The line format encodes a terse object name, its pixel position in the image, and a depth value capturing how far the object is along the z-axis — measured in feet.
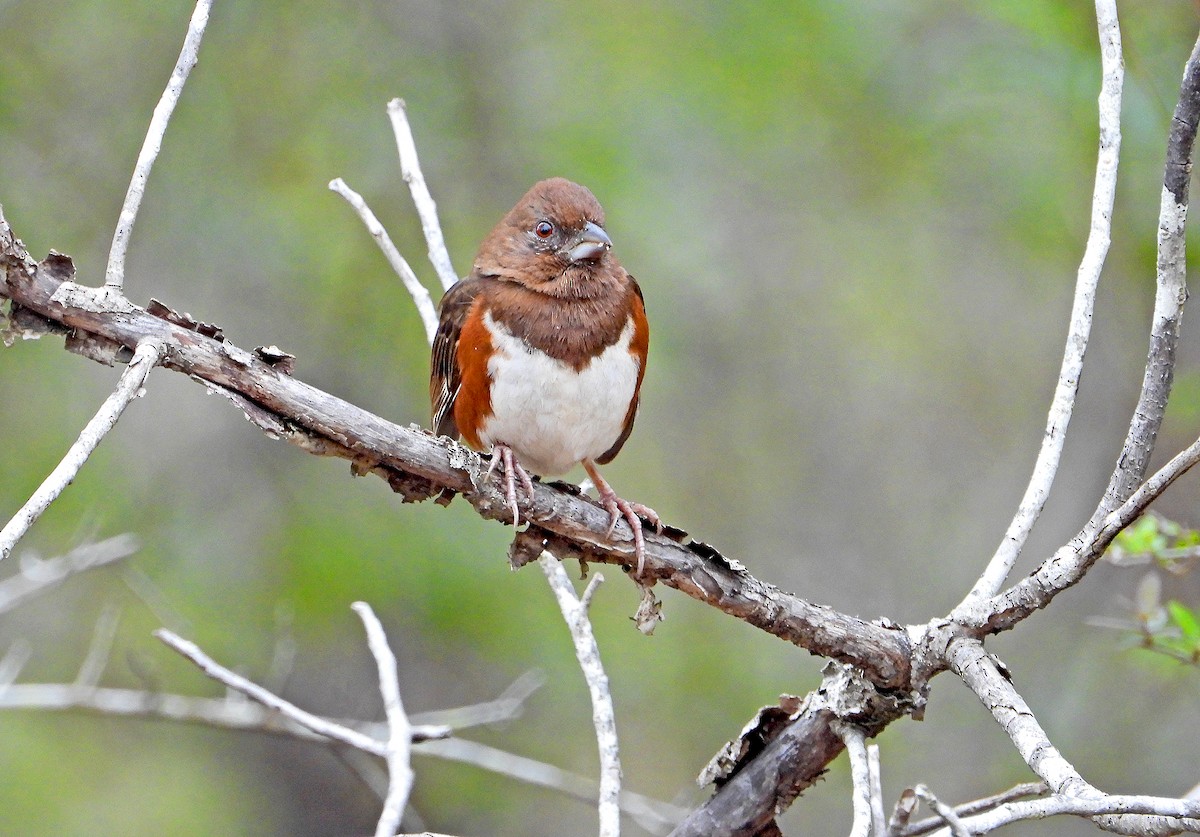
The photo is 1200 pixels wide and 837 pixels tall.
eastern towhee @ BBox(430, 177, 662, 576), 20.10
